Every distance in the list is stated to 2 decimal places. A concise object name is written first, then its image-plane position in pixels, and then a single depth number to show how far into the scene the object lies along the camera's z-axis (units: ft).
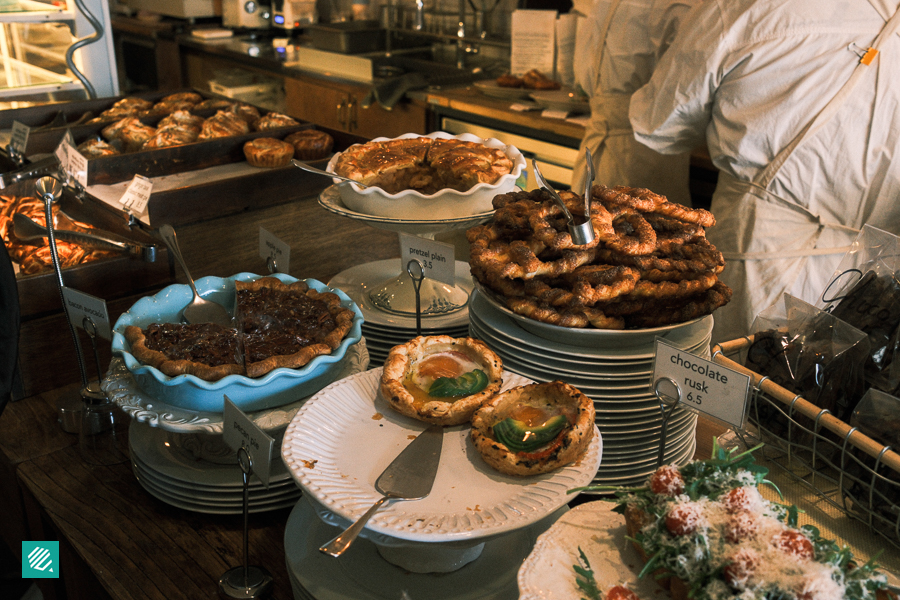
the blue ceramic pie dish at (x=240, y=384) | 3.24
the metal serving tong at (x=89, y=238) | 4.55
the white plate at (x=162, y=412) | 3.22
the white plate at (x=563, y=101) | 10.52
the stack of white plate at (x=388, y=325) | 4.44
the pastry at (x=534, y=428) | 2.59
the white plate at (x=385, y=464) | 2.40
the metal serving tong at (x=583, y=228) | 3.27
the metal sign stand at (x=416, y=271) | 3.94
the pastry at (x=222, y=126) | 7.55
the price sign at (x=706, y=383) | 2.53
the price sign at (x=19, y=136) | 6.62
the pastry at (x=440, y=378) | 2.94
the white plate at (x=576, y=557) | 2.13
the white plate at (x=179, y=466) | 3.45
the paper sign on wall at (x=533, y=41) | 11.60
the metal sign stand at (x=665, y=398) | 2.76
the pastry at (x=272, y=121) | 7.78
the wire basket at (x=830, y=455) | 2.49
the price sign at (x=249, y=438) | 2.69
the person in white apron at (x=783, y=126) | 5.96
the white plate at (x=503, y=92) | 11.39
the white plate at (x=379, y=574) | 2.78
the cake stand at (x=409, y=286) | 4.16
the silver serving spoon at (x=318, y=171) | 4.16
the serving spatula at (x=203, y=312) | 4.05
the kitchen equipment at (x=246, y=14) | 16.47
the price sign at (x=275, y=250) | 4.58
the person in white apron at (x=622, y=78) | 8.22
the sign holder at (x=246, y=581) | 3.03
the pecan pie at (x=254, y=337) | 3.36
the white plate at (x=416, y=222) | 4.12
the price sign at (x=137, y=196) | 5.43
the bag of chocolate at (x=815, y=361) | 2.86
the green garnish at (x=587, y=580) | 2.10
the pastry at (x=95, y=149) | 7.24
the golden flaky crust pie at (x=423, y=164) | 4.46
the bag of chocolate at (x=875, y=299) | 2.93
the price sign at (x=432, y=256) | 3.80
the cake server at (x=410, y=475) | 2.33
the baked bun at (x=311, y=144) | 7.09
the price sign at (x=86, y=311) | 3.88
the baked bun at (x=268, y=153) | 6.88
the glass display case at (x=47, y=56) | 9.20
